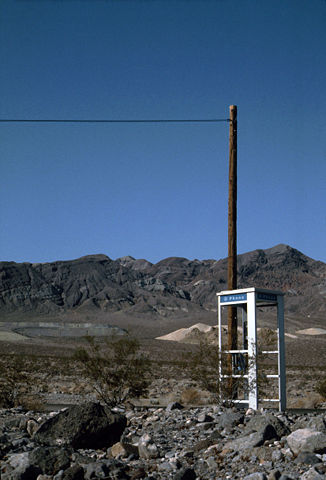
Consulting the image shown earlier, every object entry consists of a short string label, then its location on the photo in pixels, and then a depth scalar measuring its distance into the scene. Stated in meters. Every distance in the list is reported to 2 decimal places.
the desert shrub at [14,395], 17.98
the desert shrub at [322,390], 21.90
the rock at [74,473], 8.63
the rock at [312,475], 7.87
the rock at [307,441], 9.13
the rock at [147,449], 10.27
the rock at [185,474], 8.57
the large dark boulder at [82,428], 11.44
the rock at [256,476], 8.26
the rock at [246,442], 9.84
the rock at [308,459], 8.80
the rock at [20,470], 8.74
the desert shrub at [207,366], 15.80
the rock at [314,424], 9.99
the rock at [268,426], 10.10
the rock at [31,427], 12.79
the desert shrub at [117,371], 18.06
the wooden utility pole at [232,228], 16.36
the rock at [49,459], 9.16
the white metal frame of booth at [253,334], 14.50
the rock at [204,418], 12.82
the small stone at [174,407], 16.11
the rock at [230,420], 11.82
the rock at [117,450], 10.58
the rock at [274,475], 8.26
